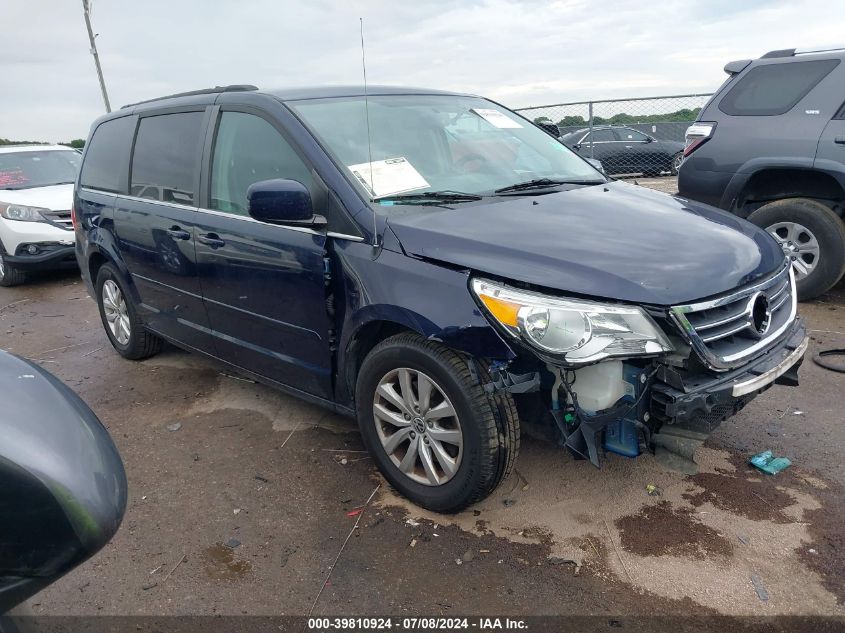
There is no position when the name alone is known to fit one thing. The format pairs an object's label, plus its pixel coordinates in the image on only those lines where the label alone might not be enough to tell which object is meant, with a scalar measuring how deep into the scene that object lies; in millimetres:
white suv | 8203
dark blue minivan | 2441
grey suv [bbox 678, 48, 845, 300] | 5367
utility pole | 18766
